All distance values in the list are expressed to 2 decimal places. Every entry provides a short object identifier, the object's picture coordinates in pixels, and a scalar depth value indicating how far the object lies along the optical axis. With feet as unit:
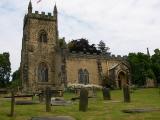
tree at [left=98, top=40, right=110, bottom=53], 150.71
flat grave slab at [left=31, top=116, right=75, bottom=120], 20.40
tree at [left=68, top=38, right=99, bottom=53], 112.86
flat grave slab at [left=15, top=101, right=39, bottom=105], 33.28
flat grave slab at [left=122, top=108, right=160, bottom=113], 25.02
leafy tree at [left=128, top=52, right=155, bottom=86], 75.61
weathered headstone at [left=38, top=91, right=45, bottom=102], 37.87
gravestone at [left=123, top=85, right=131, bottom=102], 35.60
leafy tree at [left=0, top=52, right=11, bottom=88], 115.09
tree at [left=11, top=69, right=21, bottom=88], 137.32
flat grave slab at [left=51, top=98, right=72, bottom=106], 32.34
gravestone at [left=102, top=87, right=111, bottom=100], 40.96
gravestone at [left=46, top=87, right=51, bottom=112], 27.10
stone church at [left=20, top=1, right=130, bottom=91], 79.77
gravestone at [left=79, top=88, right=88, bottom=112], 27.40
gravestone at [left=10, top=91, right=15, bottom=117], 24.00
